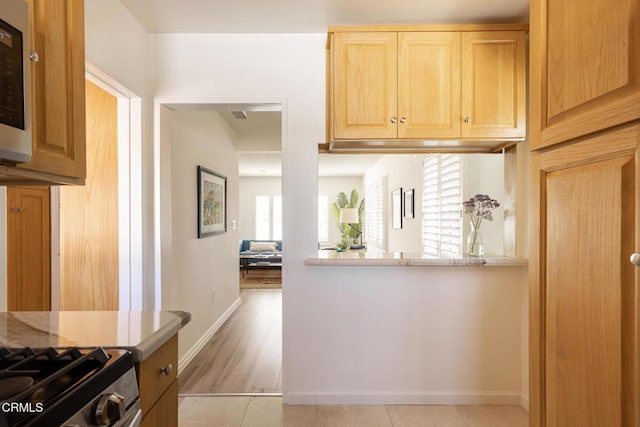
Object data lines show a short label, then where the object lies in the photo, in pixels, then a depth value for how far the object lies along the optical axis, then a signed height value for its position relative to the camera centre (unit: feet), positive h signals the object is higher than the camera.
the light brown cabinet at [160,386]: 3.43 -1.85
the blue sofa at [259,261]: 24.71 -3.44
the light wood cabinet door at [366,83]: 7.00 +2.58
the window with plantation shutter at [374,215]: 23.89 -0.18
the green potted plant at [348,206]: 24.35 -0.13
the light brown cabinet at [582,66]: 2.77 +1.33
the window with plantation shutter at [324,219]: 33.42 -0.62
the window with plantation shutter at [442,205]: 9.85 +0.24
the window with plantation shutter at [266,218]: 33.06 -0.53
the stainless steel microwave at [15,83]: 2.65 +1.01
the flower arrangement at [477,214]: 7.71 -0.03
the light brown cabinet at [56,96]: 3.26 +1.16
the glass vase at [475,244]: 7.98 -0.71
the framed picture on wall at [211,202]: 11.28 +0.35
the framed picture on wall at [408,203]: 15.01 +0.41
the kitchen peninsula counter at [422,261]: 7.45 -1.04
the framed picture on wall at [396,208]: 17.38 +0.24
